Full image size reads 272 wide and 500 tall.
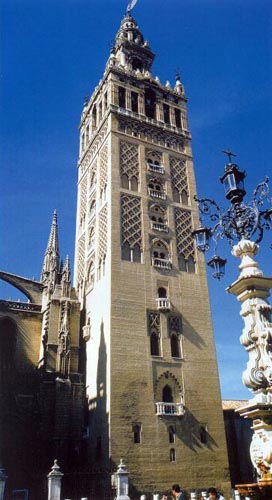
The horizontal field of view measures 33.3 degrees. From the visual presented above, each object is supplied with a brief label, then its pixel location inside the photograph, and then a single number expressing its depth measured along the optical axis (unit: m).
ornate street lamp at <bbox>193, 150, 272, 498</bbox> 7.20
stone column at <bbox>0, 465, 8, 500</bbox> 14.33
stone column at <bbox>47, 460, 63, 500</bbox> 15.13
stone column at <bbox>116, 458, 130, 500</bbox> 15.61
